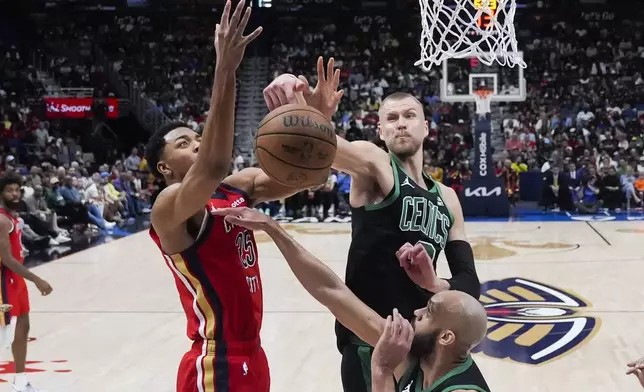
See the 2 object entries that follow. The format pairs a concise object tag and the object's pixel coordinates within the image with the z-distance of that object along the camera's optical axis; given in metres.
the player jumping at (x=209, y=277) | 2.50
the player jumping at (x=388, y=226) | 2.86
